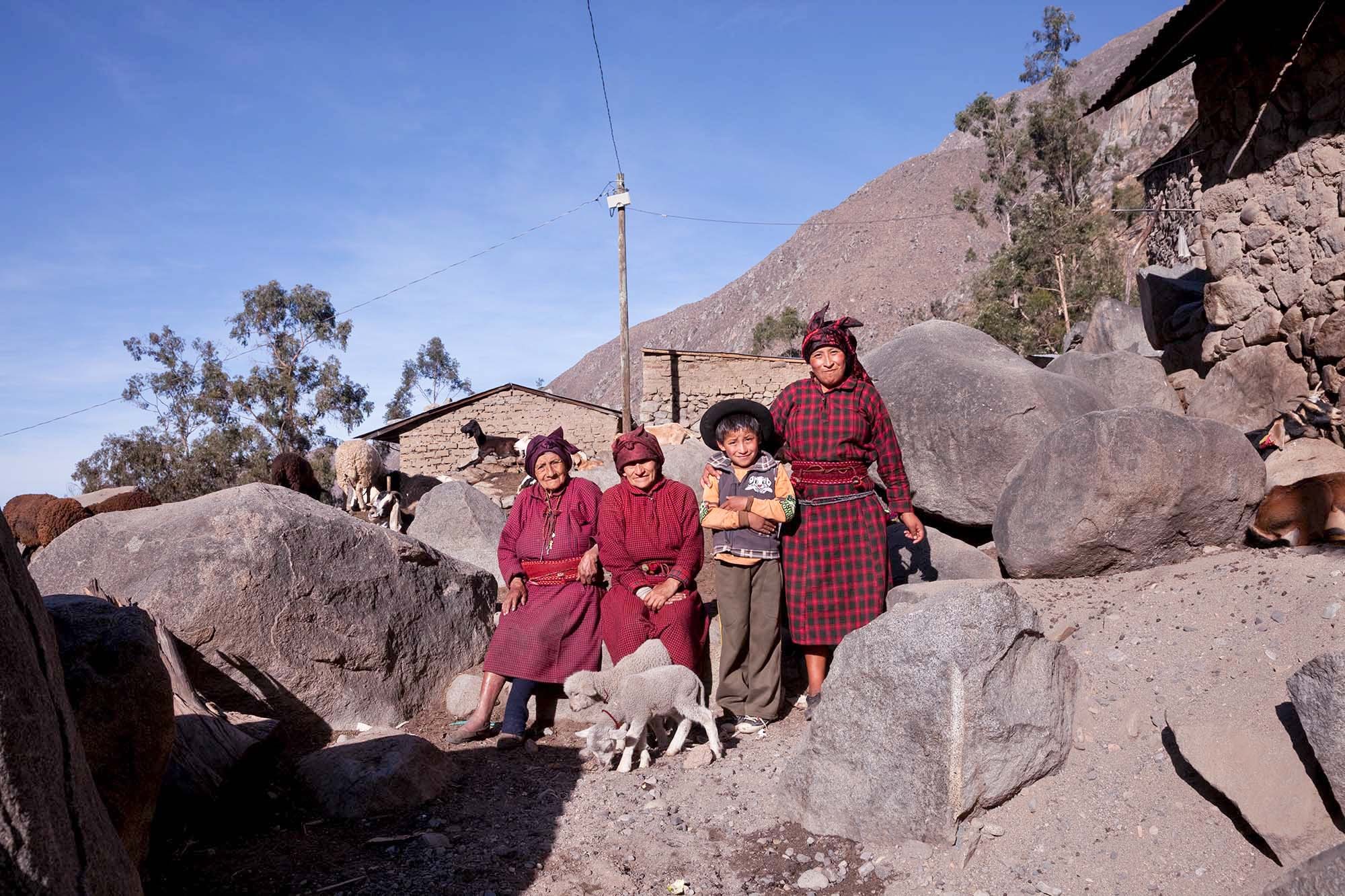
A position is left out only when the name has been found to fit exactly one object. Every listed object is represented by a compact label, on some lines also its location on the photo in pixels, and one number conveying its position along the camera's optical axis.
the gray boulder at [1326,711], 2.54
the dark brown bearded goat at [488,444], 17.30
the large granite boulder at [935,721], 3.16
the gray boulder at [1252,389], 6.30
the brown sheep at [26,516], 9.05
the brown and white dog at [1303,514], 4.09
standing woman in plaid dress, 4.60
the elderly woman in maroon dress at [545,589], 4.81
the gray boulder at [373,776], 3.73
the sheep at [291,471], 11.38
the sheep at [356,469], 13.39
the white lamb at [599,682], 4.16
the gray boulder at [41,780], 1.60
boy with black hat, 4.59
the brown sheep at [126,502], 9.81
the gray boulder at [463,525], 8.40
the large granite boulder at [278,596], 4.58
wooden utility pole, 17.06
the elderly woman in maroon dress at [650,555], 4.66
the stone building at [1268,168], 5.87
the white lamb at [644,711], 4.05
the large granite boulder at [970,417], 6.61
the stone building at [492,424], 17.98
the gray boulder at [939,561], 5.95
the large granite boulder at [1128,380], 7.75
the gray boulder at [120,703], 2.71
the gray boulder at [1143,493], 4.53
